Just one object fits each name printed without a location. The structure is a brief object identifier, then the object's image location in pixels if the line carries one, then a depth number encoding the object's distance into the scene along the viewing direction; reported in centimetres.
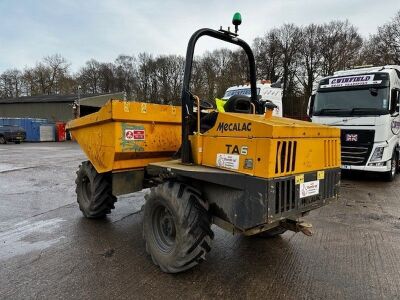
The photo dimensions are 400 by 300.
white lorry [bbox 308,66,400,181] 920
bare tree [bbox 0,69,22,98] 6738
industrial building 4031
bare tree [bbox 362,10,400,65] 3731
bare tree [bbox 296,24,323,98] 4406
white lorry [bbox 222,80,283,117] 1374
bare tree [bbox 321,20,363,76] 4350
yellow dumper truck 320
